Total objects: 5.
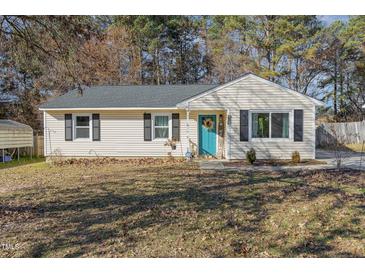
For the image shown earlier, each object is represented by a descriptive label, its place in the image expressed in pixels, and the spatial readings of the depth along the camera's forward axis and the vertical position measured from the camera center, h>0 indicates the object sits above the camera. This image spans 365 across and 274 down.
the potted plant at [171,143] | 14.61 -0.67
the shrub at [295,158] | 12.75 -1.17
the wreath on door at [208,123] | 14.77 +0.25
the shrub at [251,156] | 12.66 -1.09
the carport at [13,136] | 15.59 -0.39
